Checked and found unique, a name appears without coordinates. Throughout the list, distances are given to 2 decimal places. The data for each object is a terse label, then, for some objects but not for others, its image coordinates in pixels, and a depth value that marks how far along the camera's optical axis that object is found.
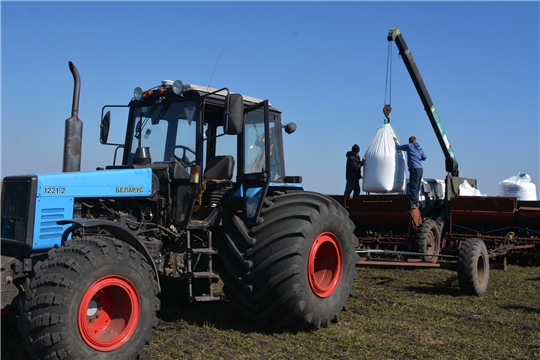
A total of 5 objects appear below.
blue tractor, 4.35
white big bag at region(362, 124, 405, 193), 11.37
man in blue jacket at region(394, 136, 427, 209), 11.51
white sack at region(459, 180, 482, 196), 13.59
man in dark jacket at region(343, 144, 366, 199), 12.06
